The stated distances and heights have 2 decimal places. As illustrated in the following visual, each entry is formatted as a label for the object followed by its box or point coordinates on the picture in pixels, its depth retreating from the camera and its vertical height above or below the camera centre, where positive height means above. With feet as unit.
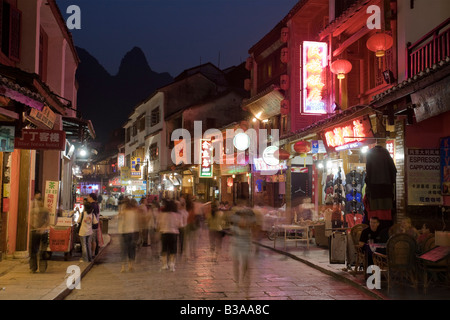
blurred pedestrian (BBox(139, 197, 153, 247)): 50.24 -5.34
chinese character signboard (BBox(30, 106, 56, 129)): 34.10 +5.85
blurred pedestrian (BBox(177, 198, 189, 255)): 46.32 -4.80
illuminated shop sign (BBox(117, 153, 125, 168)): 179.11 +11.20
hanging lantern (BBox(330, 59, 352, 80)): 46.80 +13.74
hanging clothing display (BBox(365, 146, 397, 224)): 34.50 +0.75
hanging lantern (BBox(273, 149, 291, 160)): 63.77 +5.05
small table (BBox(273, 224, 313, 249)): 52.10 -5.08
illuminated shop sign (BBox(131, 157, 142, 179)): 135.78 +6.76
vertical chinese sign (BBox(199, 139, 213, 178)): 106.73 +6.69
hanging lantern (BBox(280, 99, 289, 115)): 69.15 +13.52
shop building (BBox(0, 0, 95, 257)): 33.37 +6.11
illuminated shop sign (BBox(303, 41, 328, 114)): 55.83 +15.02
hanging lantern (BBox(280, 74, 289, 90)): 69.36 +17.74
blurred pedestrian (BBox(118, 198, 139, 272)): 38.96 -4.47
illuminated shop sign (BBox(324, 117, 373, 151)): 40.09 +5.63
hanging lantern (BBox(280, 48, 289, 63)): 68.80 +21.97
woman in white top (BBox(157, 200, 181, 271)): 38.91 -4.58
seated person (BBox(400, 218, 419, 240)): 32.46 -3.22
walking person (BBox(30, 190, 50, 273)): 35.01 -4.24
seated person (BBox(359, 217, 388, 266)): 32.81 -3.85
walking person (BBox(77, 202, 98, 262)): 40.96 -4.70
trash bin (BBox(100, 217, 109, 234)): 69.00 -6.91
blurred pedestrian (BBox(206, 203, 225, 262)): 47.37 -5.12
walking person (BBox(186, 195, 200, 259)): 47.75 -5.13
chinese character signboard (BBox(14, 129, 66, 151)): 36.37 +3.94
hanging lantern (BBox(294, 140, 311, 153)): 56.65 +5.60
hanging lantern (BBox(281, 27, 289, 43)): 69.46 +25.67
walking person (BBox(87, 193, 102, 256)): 42.86 -4.78
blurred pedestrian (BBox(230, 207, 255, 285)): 29.27 -3.94
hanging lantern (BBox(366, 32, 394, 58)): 38.83 +13.77
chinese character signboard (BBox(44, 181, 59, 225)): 46.11 -1.34
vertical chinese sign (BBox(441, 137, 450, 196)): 34.81 +1.99
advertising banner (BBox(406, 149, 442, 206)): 35.76 +1.08
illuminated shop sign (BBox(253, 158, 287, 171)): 71.35 +3.85
